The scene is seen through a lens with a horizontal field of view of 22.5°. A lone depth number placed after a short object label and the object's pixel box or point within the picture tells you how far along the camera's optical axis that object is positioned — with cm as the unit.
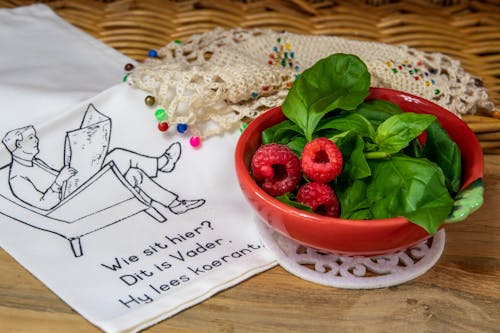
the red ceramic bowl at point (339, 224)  57
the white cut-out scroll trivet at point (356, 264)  60
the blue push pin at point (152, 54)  75
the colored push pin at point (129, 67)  74
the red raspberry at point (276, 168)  60
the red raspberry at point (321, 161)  59
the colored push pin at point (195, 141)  68
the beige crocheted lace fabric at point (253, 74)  68
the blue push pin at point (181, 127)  68
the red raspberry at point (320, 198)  59
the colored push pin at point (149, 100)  69
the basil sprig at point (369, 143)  58
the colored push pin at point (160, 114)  68
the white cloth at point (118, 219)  60
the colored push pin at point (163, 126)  68
